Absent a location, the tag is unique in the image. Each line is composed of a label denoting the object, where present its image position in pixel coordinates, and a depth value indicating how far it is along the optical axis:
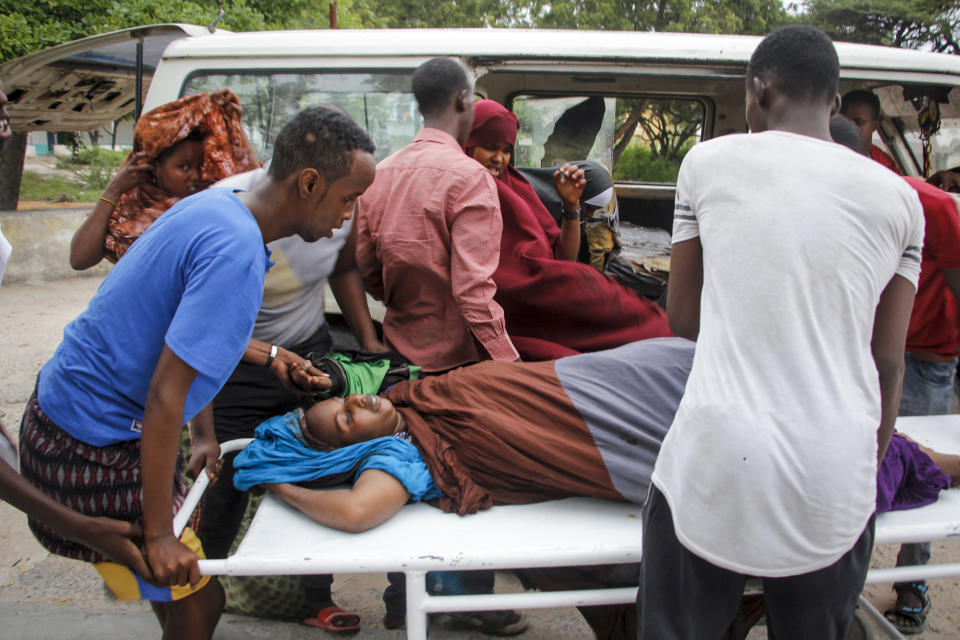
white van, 2.82
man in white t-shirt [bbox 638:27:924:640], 1.27
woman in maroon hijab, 2.57
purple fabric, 1.88
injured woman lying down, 1.88
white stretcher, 1.61
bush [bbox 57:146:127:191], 14.21
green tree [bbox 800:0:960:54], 15.85
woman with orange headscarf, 2.30
